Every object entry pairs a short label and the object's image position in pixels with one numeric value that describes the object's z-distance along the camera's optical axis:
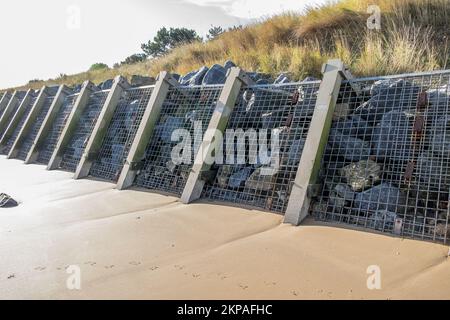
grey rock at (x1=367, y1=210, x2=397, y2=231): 3.65
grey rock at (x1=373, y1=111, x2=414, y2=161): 4.18
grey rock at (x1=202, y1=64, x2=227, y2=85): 6.89
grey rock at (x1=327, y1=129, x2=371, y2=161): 4.47
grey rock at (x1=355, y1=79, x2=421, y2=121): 4.62
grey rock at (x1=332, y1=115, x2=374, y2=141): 4.69
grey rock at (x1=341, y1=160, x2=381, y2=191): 4.13
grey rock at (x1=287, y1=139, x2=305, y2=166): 4.74
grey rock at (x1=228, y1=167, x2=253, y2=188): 5.01
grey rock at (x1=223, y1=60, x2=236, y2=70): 7.38
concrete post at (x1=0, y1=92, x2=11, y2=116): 15.27
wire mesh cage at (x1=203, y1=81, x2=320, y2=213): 4.68
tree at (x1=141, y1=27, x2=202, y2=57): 25.99
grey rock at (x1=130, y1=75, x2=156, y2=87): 8.66
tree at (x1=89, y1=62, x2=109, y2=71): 25.59
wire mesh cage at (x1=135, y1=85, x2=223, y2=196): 5.82
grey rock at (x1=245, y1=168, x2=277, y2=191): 4.69
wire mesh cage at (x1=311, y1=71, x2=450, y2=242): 3.70
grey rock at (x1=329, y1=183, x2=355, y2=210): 4.11
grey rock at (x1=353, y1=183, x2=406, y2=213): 3.82
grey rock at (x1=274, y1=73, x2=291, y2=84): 5.98
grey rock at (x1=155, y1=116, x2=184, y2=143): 6.43
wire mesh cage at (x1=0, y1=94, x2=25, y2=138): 14.22
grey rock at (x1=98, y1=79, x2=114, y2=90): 9.55
